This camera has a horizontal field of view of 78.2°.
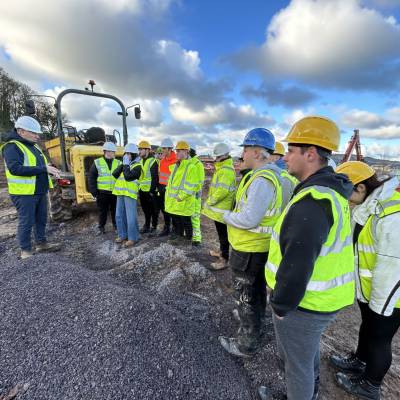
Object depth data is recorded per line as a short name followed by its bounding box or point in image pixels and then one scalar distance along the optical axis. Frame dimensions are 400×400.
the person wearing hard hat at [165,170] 5.09
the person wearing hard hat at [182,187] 4.14
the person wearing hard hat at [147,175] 4.83
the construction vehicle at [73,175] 5.62
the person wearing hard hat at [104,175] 4.93
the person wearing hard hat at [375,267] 1.62
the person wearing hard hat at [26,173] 3.57
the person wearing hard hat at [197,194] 4.22
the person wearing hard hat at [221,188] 3.50
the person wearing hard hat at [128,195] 4.30
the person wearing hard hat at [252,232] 1.83
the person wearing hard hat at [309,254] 1.16
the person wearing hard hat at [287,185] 1.94
